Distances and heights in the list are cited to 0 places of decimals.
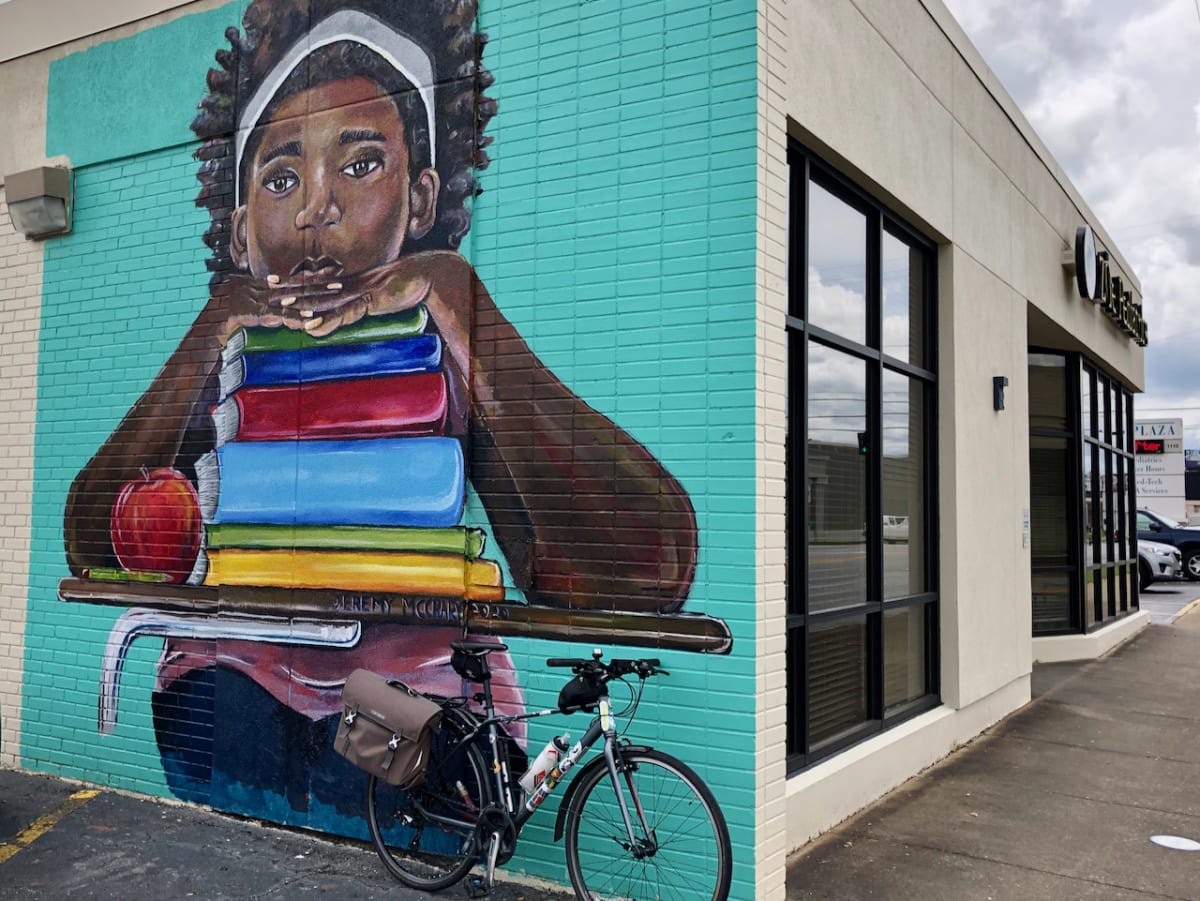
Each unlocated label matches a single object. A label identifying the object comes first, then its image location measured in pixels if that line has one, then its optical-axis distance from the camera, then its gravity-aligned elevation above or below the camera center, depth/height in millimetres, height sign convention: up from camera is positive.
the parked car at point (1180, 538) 25453 -638
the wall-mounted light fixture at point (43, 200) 7047 +2062
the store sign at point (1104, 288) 11555 +2719
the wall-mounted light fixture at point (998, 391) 8672 +987
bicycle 4465 -1333
